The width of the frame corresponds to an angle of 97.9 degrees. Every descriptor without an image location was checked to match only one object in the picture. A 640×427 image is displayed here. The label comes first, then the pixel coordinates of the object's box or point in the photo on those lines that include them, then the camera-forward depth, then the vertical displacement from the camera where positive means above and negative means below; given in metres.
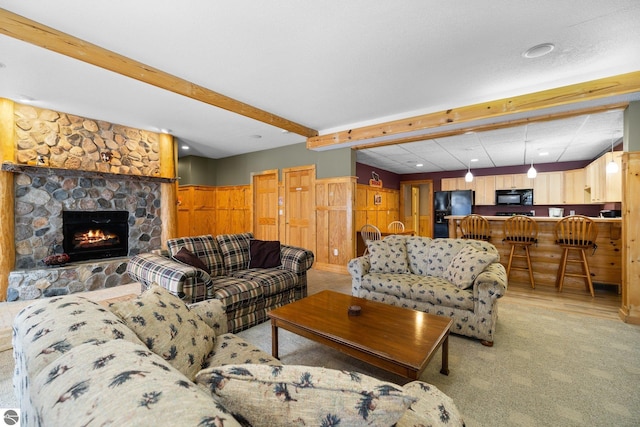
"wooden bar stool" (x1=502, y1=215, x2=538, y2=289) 4.27 -0.39
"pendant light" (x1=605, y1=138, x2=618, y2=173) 3.99 +0.60
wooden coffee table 1.60 -0.80
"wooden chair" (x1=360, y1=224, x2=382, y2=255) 5.35 -0.40
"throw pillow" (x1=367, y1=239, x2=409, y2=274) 3.37 -0.55
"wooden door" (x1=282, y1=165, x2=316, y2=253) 5.71 +0.15
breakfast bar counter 3.95 -0.69
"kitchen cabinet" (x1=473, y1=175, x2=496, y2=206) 7.54 +0.58
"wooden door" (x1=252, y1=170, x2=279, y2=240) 6.35 +0.21
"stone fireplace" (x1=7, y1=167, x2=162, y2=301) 3.75 -0.16
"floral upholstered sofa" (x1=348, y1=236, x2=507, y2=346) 2.50 -0.72
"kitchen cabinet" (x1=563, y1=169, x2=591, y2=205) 6.39 +0.53
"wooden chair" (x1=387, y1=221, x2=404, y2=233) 6.96 -0.40
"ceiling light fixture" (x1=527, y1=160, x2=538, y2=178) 5.38 +0.72
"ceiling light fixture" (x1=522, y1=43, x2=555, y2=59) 2.50 +1.47
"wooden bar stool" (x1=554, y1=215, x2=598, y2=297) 3.81 -0.43
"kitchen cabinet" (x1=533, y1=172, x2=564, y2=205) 6.73 +0.53
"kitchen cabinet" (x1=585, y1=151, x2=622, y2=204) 4.41 +0.49
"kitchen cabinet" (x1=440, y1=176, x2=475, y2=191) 7.87 +0.78
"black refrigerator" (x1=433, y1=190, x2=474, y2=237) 7.73 +0.17
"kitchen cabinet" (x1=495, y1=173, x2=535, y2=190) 7.09 +0.76
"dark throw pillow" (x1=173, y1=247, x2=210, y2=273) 2.73 -0.43
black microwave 7.04 +0.34
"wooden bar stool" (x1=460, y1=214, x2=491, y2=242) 4.65 -0.27
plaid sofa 2.37 -0.63
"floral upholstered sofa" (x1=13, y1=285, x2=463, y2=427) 0.54 -0.39
